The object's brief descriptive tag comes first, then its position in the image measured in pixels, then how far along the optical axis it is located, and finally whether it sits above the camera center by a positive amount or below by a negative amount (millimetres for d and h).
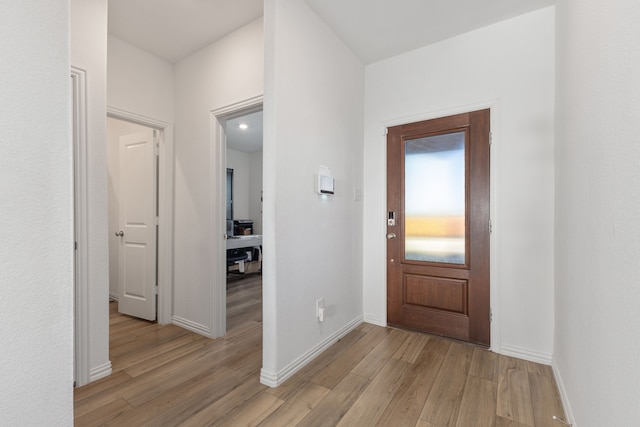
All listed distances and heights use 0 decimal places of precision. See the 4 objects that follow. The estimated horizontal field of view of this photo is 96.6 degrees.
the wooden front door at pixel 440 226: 2458 -132
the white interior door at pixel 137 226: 3055 -160
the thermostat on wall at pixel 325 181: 2344 +261
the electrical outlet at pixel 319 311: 2361 -821
